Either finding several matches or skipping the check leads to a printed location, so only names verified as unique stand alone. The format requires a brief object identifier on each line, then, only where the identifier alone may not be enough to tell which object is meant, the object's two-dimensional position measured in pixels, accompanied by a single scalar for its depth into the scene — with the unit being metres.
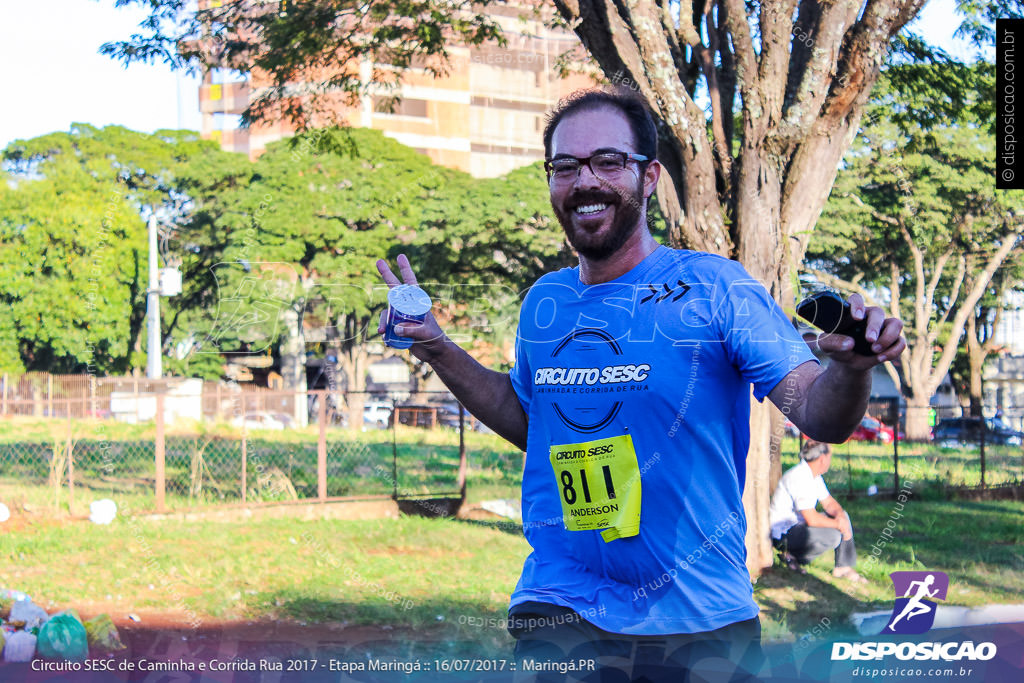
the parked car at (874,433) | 16.11
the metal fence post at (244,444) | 10.83
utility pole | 25.50
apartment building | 42.66
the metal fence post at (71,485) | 10.05
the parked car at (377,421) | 13.72
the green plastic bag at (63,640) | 5.53
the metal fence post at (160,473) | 10.31
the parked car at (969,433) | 15.00
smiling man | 1.88
